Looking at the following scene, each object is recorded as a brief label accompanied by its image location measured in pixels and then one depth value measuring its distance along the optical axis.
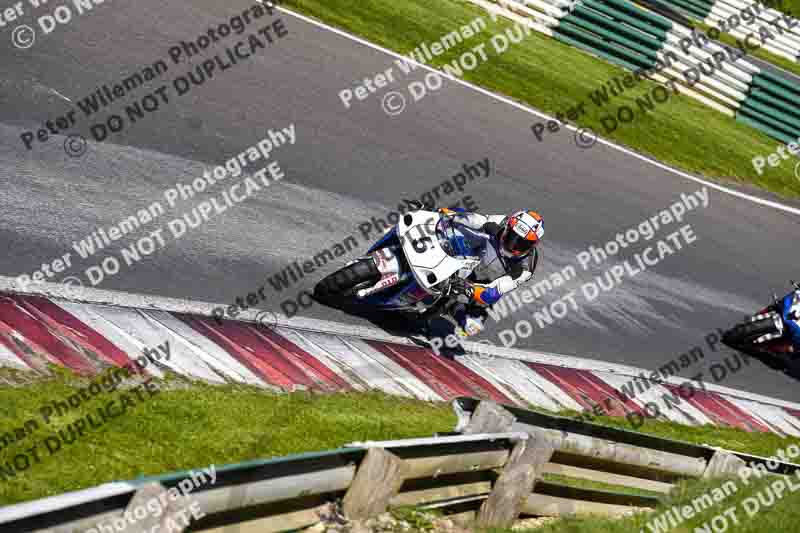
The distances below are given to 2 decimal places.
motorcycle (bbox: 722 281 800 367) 26.95
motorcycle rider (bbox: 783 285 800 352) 26.61
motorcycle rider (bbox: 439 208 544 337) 19.41
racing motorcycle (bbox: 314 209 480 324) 19.09
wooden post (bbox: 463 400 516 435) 12.60
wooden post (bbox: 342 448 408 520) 10.70
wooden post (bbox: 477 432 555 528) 12.50
